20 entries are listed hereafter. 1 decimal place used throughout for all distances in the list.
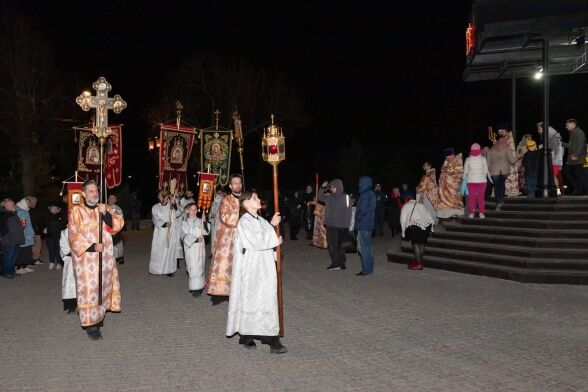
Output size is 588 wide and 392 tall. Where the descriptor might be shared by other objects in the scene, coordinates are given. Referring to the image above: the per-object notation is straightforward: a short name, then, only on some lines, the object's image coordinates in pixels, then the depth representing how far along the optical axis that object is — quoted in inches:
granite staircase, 445.7
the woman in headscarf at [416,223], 493.7
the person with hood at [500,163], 556.1
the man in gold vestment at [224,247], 367.6
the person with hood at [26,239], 551.2
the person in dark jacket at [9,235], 518.0
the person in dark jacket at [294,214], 834.2
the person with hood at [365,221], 485.4
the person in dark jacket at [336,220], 519.2
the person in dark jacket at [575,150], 527.2
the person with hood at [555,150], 591.7
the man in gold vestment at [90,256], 288.8
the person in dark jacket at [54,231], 554.7
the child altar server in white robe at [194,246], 411.5
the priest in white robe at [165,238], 516.4
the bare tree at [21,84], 1152.8
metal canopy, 524.7
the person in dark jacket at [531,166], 585.6
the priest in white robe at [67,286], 355.9
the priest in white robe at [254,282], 258.1
